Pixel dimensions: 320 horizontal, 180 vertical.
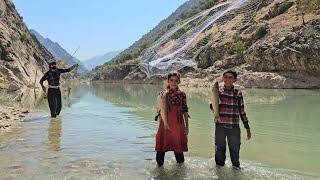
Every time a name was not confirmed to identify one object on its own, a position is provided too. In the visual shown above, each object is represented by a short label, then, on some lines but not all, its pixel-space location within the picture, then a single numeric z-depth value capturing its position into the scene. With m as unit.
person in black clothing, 8.13
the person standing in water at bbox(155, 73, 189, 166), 4.09
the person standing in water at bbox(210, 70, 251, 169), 4.03
